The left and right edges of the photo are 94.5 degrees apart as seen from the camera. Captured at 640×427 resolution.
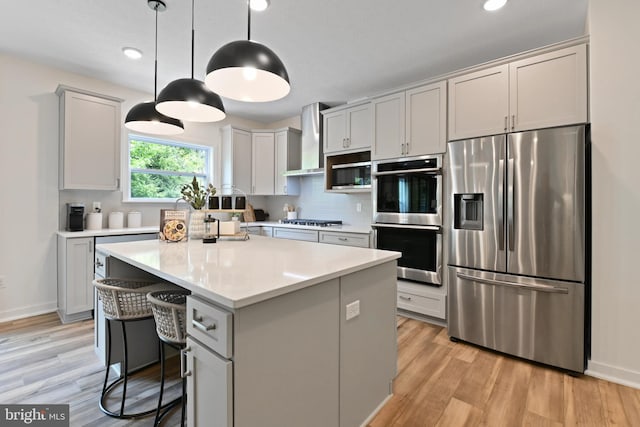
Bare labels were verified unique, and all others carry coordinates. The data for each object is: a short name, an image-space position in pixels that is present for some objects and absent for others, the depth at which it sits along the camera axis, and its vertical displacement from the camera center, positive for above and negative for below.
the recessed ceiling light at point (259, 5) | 2.22 +1.59
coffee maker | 3.28 -0.07
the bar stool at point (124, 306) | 1.66 -0.54
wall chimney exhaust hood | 4.39 +1.10
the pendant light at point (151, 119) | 2.16 +0.70
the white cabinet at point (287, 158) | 4.82 +0.91
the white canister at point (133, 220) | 3.85 -0.10
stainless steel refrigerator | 2.10 -0.23
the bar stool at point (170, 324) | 1.39 -0.54
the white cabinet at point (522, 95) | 2.17 +0.97
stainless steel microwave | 3.66 +0.49
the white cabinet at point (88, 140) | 3.18 +0.80
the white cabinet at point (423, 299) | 2.95 -0.89
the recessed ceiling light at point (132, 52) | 2.91 +1.61
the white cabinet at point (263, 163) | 4.98 +0.85
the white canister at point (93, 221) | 3.46 -0.10
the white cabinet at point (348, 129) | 3.63 +1.09
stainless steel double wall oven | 2.93 +0.01
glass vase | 2.50 -0.11
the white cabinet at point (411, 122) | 2.91 +0.96
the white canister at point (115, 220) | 3.66 -0.10
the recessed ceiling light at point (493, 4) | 2.18 +1.57
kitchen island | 1.06 -0.51
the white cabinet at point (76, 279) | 3.02 -0.70
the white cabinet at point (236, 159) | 4.73 +0.88
